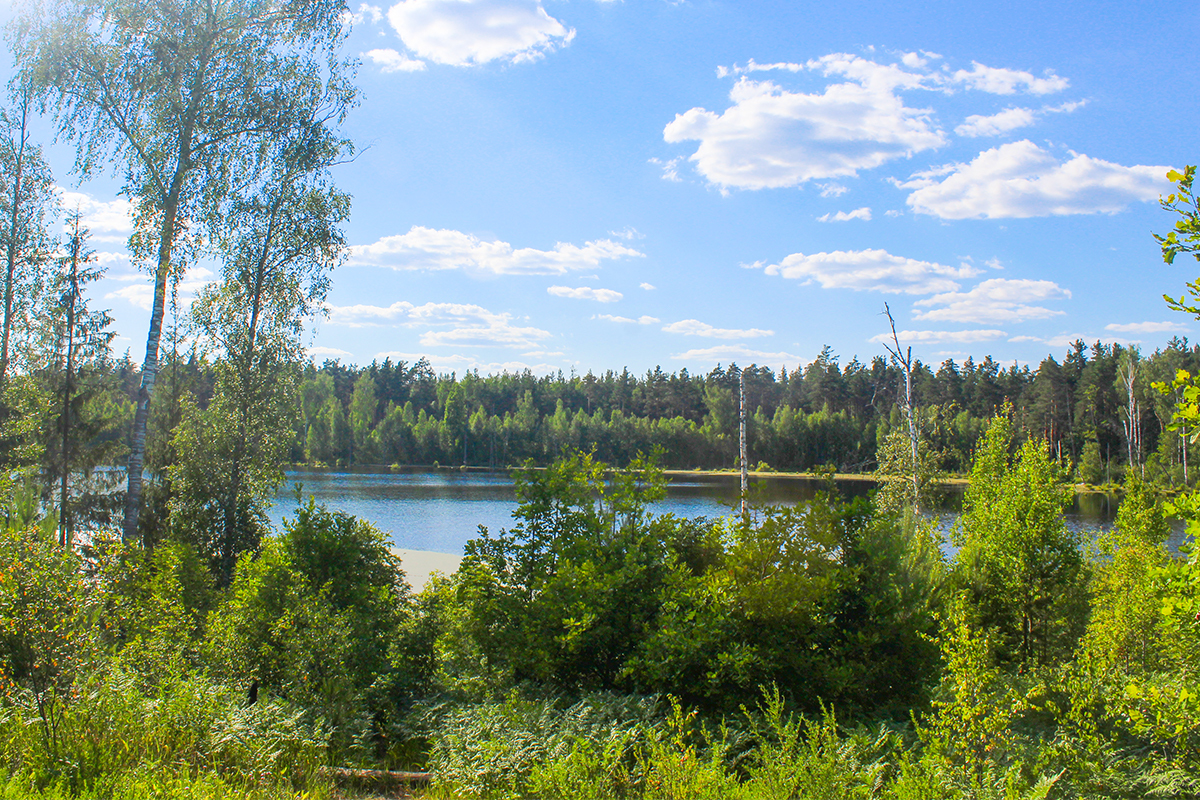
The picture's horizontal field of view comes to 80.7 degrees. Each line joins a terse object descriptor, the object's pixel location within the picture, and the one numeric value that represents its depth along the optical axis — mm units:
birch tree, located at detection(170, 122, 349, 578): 16531
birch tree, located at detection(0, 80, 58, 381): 16781
